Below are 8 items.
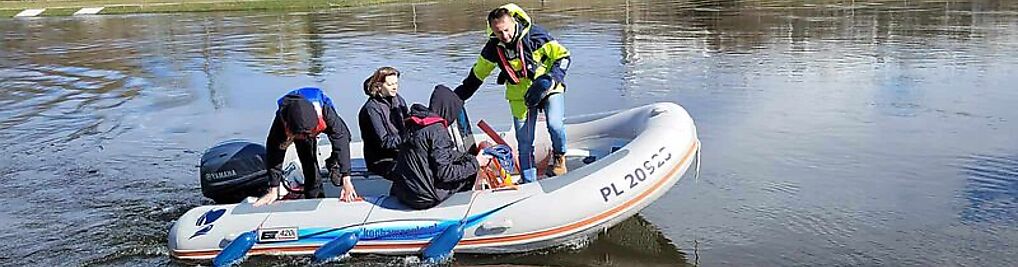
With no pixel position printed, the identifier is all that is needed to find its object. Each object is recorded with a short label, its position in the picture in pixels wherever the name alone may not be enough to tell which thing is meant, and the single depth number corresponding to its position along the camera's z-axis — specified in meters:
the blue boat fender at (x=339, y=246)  5.81
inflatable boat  5.87
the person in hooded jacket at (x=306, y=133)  5.94
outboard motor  6.61
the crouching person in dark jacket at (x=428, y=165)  5.82
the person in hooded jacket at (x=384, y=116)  6.11
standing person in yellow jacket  6.38
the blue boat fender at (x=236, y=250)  5.88
